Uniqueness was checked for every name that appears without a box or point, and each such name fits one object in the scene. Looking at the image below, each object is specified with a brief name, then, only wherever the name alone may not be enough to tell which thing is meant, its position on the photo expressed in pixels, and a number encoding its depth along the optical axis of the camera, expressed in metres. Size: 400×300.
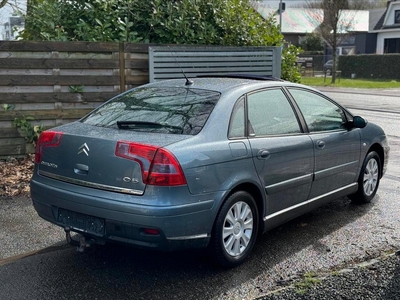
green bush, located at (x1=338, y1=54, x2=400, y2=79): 37.31
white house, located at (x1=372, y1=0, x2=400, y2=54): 49.91
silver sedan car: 3.92
